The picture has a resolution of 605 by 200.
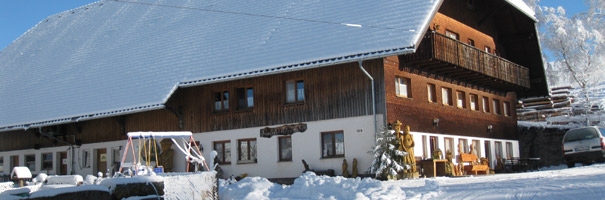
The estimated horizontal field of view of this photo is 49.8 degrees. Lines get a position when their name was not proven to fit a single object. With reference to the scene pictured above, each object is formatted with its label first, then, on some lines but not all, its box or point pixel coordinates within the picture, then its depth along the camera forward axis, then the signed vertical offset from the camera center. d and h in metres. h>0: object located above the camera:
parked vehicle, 24.44 +0.16
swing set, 17.69 +0.82
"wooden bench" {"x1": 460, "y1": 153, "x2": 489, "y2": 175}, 24.05 -0.43
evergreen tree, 19.95 +0.00
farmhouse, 22.00 +3.05
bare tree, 47.03 +8.04
